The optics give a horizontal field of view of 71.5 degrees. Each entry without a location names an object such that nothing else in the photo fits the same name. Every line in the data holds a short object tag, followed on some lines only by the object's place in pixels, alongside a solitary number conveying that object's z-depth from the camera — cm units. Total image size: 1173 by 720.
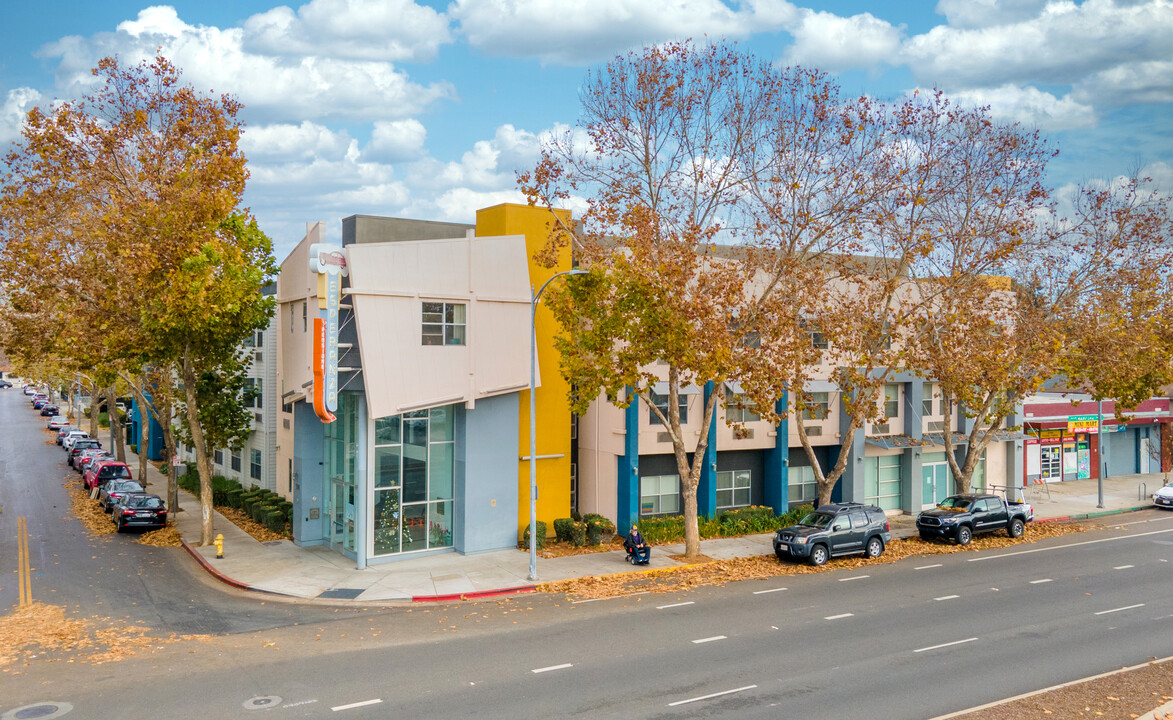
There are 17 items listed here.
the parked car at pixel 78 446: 5088
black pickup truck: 3000
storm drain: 2179
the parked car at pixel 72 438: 5651
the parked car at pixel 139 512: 3042
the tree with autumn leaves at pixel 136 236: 2561
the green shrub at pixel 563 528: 2848
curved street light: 2356
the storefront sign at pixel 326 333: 2320
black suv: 2614
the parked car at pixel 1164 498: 3916
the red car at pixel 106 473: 3866
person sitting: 2569
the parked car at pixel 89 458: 4356
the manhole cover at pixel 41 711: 1331
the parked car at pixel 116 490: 3284
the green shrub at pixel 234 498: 3594
